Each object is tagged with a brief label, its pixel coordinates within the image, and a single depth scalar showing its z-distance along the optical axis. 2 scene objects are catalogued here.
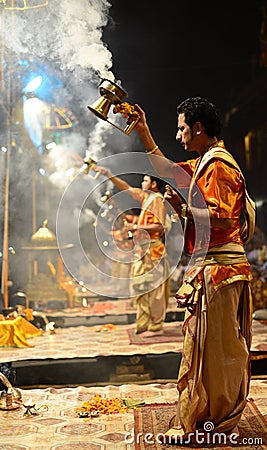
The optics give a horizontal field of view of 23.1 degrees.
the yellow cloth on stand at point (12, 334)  6.63
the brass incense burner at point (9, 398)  4.52
